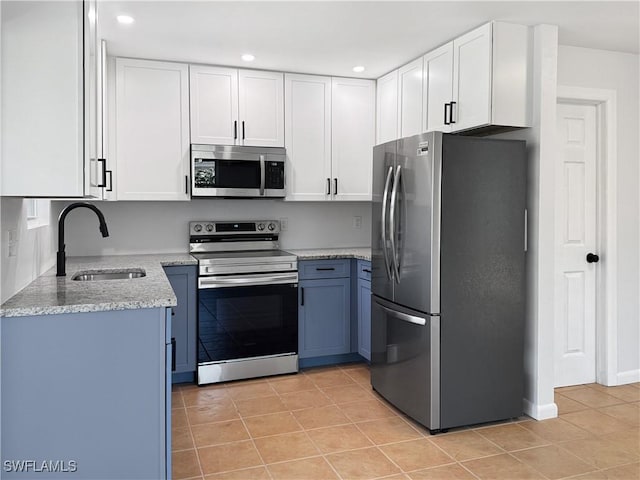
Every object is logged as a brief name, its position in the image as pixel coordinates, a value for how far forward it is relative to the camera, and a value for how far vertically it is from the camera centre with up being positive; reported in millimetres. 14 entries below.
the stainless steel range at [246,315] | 3777 -653
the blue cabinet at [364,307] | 3967 -621
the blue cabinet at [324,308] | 4070 -641
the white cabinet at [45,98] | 1908 +470
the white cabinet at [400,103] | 3828 +957
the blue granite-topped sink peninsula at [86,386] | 1896 -596
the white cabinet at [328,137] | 4289 +745
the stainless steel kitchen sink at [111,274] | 3217 -299
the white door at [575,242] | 3676 -111
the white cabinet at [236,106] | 3998 +929
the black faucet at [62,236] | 2891 -55
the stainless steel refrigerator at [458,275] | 2900 -276
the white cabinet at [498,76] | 3080 +894
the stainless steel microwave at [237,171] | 3975 +423
